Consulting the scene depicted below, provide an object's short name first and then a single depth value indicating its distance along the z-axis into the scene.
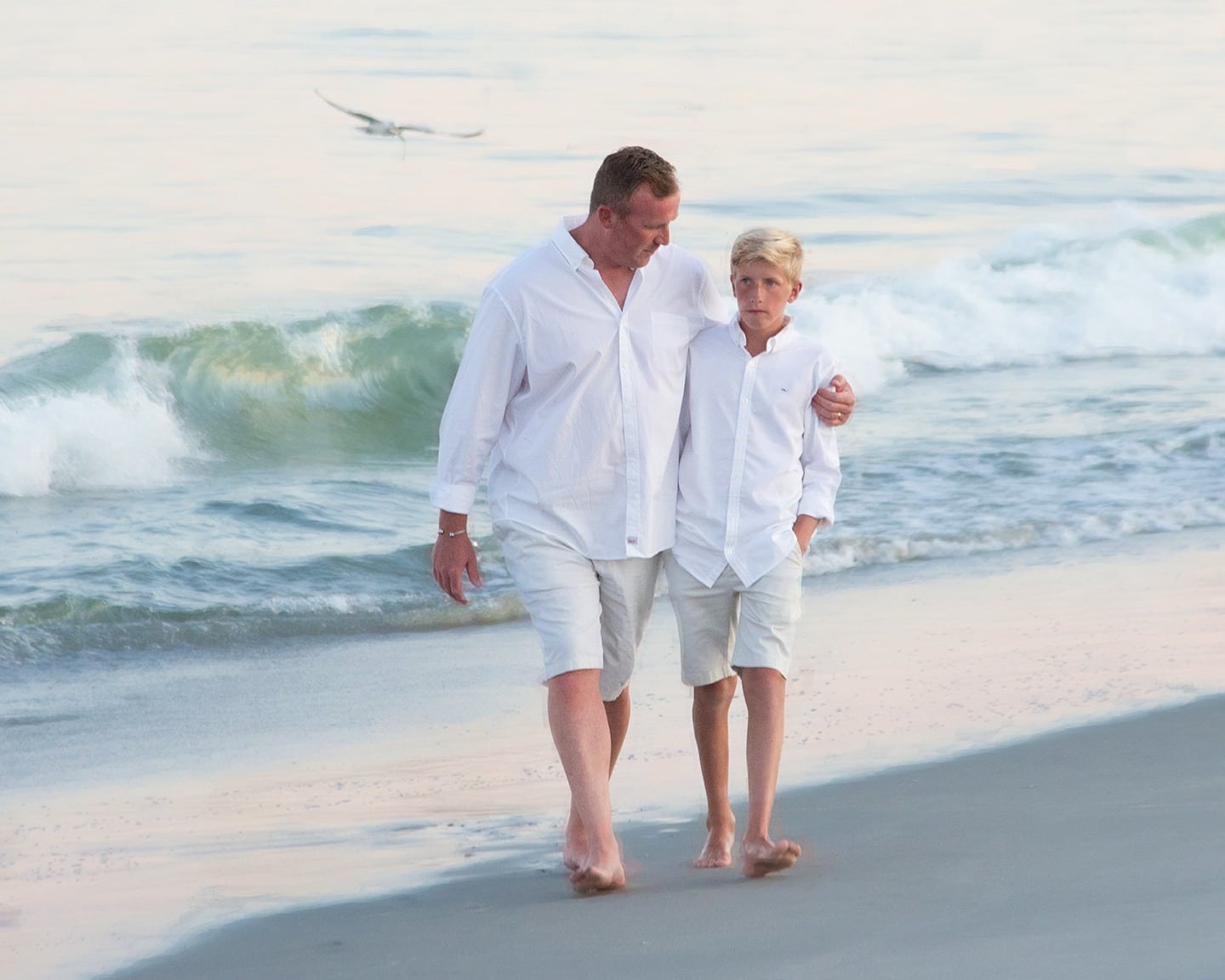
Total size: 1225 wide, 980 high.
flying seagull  48.22
